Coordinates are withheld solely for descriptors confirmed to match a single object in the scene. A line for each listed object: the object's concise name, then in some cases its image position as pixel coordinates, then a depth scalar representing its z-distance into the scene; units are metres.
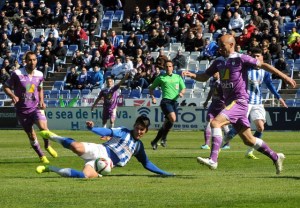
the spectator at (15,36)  53.00
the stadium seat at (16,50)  52.16
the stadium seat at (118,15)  52.69
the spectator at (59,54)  50.19
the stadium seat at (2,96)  47.56
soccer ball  15.52
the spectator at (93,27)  51.06
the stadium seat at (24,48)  52.28
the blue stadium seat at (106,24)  52.15
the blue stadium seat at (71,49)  50.25
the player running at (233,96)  16.23
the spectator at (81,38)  50.12
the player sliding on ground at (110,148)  15.42
